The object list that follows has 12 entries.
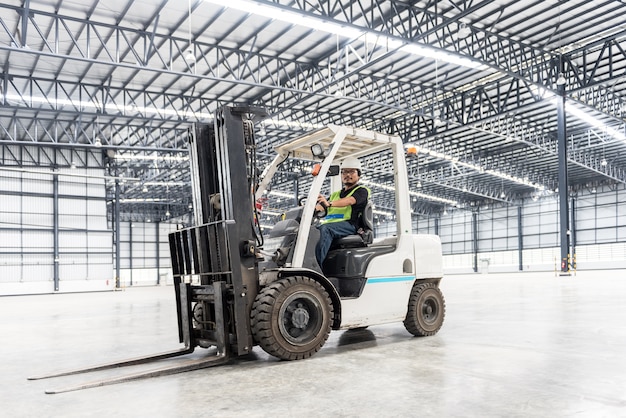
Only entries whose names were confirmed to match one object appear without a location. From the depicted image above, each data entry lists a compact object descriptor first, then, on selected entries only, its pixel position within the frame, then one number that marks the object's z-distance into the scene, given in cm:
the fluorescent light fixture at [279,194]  4748
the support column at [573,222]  4789
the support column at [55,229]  3516
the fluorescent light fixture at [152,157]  3428
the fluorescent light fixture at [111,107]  2226
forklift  502
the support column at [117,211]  3881
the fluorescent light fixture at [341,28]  1398
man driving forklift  590
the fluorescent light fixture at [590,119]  2735
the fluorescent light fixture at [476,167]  3372
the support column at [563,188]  2491
